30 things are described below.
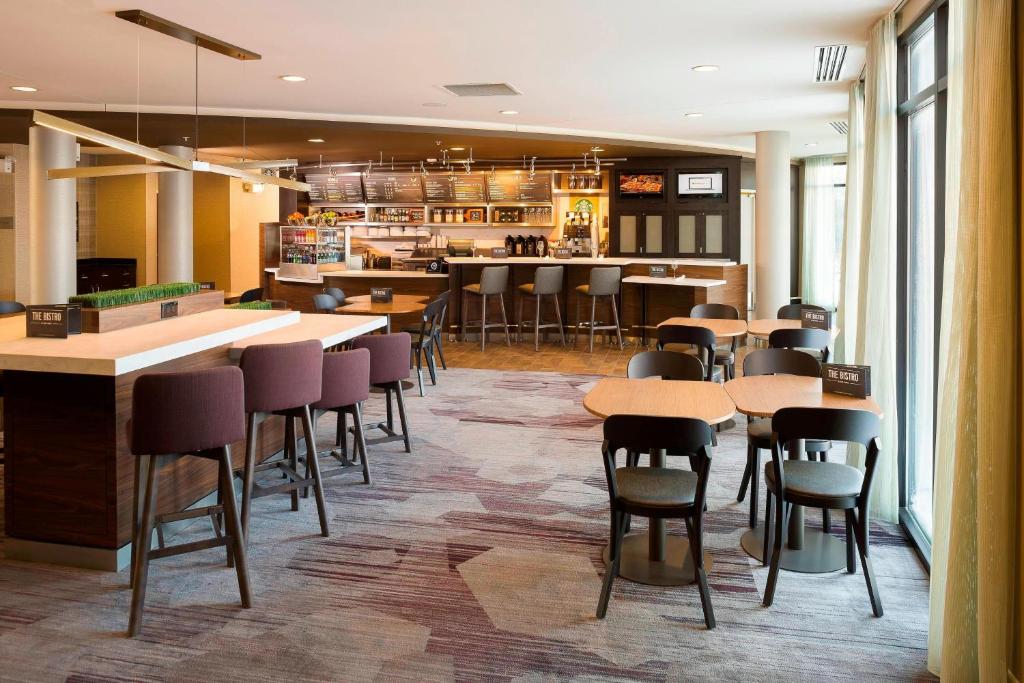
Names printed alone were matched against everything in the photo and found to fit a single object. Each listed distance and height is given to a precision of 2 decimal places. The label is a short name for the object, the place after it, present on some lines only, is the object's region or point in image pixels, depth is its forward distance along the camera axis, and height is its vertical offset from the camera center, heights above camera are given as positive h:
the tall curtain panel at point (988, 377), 2.39 -0.21
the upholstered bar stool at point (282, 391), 3.93 -0.42
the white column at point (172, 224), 10.48 +1.01
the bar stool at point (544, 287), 10.70 +0.22
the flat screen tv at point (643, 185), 12.77 +1.82
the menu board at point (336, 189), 13.80 +1.92
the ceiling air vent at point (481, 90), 7.51 +1.97
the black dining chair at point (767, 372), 4.26 -0.39
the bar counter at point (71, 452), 3.70 -0.67
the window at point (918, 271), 4.39 +0.19
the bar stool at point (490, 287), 10.67 +0.22
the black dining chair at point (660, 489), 3.25 -0.77
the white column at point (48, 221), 8.84 +0.89
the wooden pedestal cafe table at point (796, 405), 3.79 -0.46
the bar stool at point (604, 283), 10.55 +0.27
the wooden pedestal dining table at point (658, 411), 3.66 -0.47
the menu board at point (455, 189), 13.48 +1.87
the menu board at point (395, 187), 13.64 +1.91
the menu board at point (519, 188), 13.18 +1.85
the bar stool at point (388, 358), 5.34 -0.35
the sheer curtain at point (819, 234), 14.02 +1.19
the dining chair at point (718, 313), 7.20 -0.08
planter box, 4.27 -0.05
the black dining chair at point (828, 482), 3.38 -0.76
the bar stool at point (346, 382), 4.52 -0.43
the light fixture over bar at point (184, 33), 5.11 +1.79
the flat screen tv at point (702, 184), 12.65 +1.82
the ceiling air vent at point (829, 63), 6.04 +1.86
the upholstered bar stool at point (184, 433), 3.23 -0.51
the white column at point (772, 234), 10.03 +0.84
